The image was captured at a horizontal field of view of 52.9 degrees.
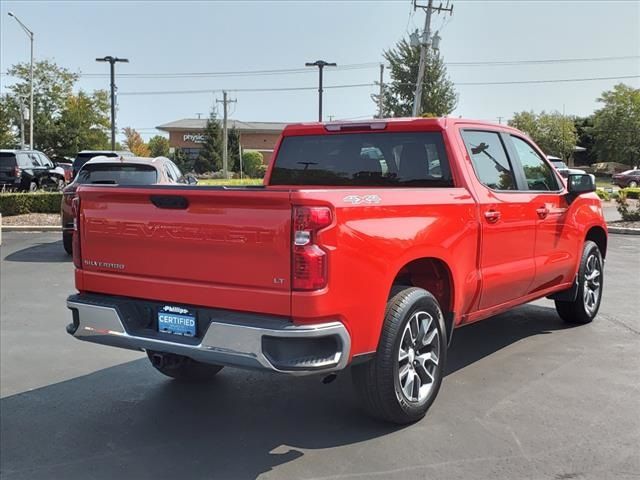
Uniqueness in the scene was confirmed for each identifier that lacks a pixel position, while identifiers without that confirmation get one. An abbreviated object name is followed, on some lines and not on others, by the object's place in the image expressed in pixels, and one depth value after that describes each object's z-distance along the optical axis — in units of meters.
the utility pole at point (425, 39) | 28.45
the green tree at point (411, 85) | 61.97
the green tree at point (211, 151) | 69.81
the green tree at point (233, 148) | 69.06
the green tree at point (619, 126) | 67.12
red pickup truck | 3.33
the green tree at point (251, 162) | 63.56
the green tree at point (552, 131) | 65.38
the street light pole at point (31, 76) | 35.55
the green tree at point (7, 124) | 52.94
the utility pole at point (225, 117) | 59.72
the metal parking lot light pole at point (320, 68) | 32.09
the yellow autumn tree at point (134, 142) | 86.12
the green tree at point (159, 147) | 93.12
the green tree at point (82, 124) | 56.03
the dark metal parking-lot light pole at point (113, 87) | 35.62
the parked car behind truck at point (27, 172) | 21.14
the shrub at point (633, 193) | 25.27
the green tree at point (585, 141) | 76.31
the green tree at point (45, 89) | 57.25
